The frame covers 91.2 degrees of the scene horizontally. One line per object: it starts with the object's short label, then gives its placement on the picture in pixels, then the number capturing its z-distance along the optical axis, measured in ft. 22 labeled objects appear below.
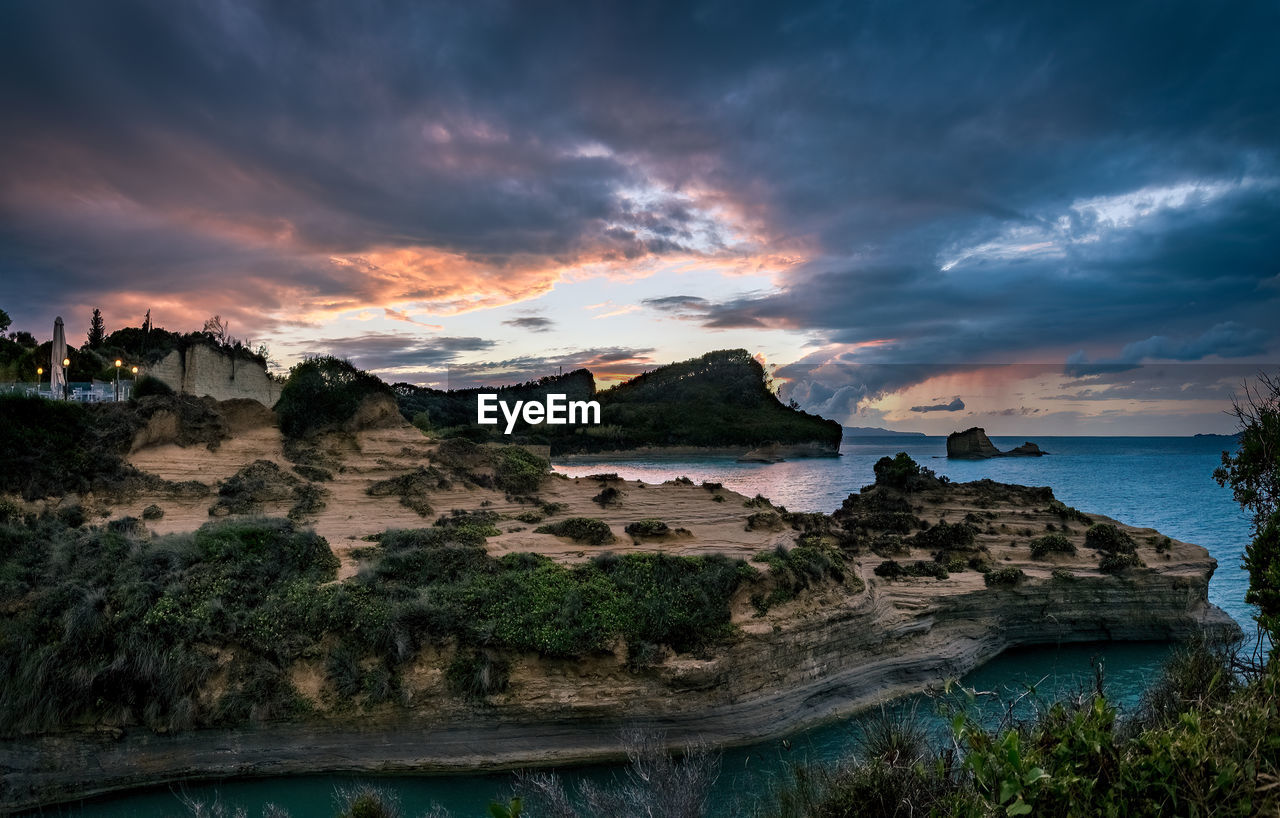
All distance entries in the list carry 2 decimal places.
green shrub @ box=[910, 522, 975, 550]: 70.08
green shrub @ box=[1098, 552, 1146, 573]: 62.64
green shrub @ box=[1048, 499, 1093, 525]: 80.79
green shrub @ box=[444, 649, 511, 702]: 39.50
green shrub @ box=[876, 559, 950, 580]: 60.70
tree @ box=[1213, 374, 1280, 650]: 28.91
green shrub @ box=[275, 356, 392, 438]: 84.89
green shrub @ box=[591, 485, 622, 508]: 82.17
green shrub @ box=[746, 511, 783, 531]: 74.74
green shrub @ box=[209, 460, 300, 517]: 65.77
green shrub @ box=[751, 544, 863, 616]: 48.65
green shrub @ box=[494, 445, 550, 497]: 86.69
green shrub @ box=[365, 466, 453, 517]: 74.38
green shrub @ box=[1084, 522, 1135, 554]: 67.26
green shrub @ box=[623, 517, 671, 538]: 66.95
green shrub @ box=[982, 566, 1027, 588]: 59.74
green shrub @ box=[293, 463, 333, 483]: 75.56
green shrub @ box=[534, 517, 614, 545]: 63.21
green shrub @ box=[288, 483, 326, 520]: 66.80
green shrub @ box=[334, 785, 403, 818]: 28.40
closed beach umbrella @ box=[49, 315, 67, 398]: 86.47
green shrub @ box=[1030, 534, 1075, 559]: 67.05
